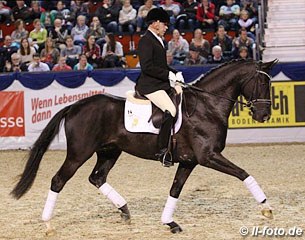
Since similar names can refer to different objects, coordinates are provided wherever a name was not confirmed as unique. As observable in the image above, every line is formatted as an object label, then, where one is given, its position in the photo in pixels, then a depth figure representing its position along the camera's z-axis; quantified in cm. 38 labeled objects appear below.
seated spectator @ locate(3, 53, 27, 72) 2022
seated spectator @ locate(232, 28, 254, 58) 2055
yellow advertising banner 1830
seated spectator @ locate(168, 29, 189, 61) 2069
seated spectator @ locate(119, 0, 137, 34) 2291
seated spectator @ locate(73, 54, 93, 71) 1942
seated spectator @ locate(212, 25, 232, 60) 2098
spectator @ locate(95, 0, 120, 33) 2347
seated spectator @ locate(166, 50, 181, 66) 1936
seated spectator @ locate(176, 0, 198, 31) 2269
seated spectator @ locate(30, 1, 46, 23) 2456
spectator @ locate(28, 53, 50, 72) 1970
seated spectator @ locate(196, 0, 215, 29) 2272
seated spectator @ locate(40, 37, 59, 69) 2092
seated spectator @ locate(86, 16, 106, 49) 2203
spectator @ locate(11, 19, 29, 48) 2259
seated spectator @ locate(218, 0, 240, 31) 2255
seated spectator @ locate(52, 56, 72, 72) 1959
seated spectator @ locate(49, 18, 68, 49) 2247
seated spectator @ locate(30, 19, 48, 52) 2255
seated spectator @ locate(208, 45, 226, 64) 1986
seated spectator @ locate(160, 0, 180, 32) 2281
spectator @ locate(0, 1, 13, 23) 2456
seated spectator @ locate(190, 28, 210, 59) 2033
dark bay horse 953
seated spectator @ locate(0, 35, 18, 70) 2122
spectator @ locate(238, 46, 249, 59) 1923
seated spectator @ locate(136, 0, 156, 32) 2277
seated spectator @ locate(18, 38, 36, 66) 2091
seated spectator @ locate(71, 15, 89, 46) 2248
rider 952
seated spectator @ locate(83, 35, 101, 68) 2039
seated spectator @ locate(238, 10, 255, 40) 2220
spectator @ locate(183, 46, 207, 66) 1948
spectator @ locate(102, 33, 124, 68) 2003
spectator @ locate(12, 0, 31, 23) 2445
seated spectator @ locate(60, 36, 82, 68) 2105
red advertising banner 1873
